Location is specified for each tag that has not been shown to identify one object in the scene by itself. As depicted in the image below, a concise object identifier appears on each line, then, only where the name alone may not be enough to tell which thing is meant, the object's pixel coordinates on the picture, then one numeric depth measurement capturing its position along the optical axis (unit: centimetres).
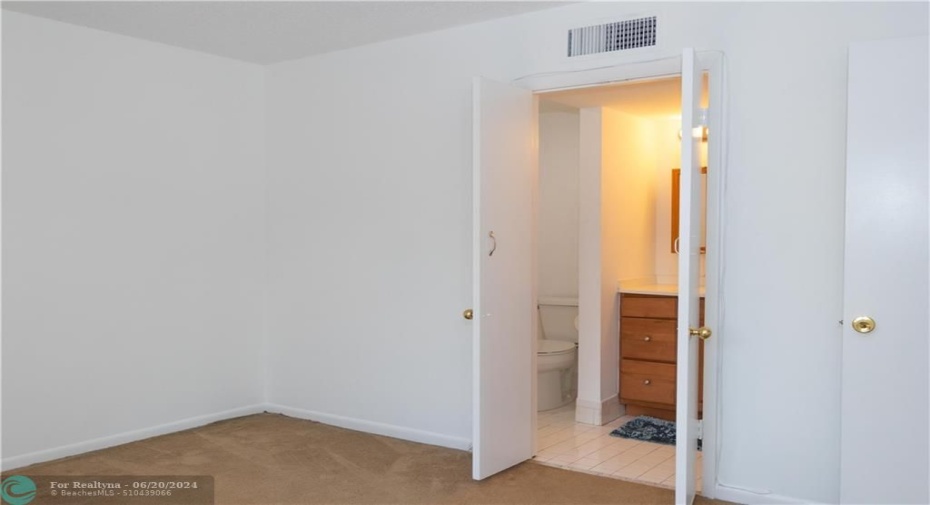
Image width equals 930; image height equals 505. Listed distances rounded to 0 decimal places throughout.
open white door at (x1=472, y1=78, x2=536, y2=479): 354
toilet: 515
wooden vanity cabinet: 479
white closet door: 279
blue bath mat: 448
